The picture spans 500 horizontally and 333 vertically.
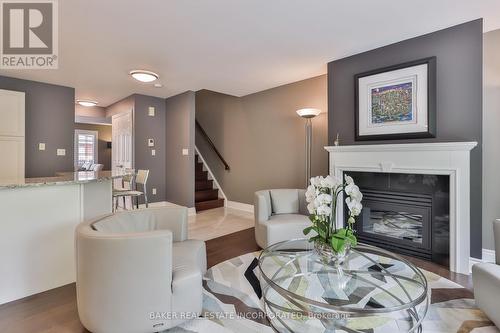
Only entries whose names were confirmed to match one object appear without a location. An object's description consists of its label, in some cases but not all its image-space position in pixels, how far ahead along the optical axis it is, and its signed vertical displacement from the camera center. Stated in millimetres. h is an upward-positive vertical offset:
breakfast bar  1969 -563
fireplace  2404 -140
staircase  5421 -680
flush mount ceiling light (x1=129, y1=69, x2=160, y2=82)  3686 +1358
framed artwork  2641 +722
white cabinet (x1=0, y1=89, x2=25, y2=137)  3844 +821
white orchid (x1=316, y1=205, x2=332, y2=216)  1696 -322
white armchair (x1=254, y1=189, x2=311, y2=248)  2891 -671
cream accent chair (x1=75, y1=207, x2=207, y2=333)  1431 -727
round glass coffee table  1624 -899
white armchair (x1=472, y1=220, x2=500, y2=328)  1535 -824
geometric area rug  1647 -1100
